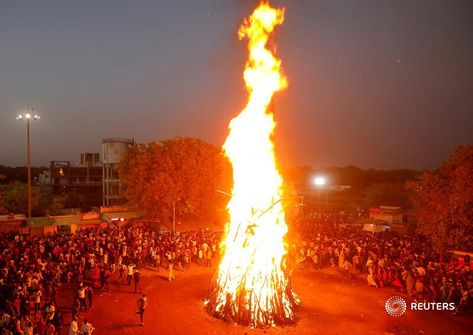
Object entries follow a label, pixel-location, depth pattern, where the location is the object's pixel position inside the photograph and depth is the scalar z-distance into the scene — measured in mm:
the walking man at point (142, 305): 13398
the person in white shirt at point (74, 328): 10867
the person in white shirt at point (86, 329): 10945
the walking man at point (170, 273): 19000
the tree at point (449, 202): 19438
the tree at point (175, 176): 32781
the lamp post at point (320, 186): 44375
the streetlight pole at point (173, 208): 32125
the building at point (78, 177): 72000
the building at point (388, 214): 38181
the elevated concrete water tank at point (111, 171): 51438
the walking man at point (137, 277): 16625
